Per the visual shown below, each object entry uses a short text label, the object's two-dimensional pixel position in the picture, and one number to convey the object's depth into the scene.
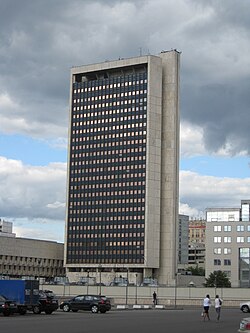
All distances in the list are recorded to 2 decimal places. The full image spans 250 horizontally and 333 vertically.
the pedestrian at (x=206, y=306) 47.06
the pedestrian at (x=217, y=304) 48.41
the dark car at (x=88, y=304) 58.44
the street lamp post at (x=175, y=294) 88.68
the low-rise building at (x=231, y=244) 176.62
